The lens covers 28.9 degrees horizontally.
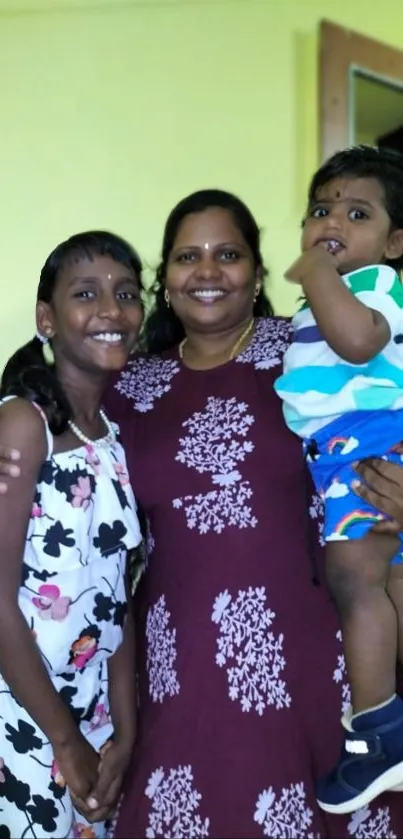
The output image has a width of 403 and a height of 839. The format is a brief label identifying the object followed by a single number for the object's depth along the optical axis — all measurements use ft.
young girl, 3.70
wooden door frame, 6.39
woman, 3.71
